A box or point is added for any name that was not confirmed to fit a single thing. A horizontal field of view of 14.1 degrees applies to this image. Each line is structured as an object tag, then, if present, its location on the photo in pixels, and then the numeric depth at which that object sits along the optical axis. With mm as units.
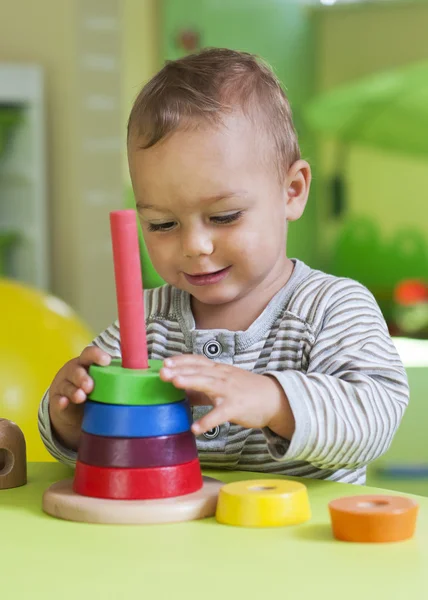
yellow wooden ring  1127
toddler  1241
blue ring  1164
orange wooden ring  1078
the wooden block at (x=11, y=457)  1282
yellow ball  1848
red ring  1164
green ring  1165
